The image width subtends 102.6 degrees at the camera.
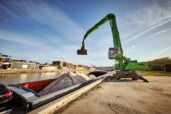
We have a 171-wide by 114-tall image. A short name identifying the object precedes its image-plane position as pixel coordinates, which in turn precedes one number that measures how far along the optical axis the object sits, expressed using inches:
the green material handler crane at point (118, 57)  282.2
